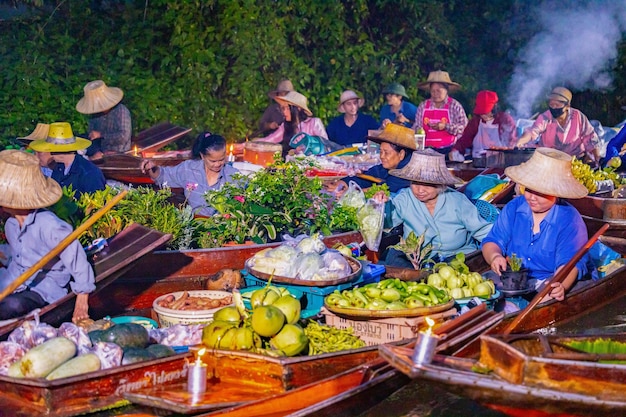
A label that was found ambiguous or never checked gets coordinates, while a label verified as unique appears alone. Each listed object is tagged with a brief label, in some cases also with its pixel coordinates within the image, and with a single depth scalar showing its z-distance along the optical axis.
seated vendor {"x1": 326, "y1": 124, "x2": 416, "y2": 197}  8.51
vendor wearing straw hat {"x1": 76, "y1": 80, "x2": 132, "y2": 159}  10.90
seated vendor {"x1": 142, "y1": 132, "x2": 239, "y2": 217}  8.04
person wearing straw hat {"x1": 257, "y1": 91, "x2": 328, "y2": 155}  12.09
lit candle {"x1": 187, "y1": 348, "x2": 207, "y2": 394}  4.57
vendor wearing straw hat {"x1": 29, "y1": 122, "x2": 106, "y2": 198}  7.86
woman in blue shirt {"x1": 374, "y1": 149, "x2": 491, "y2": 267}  7.45
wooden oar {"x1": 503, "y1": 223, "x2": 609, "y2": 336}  6.16
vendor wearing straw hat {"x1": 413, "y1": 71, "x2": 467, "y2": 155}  12.59
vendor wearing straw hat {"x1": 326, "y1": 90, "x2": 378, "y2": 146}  12.72
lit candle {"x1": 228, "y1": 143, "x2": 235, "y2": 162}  9.57
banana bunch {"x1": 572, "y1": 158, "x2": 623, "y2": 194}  9.32
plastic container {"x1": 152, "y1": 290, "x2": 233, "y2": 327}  5.88
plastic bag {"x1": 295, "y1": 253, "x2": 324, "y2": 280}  6.03
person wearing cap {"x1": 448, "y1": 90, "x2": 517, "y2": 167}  12.76
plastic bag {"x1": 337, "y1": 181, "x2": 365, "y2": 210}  7.77
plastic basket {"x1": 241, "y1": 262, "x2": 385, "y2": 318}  6.02
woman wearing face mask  11.83
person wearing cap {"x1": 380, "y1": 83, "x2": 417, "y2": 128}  13.67
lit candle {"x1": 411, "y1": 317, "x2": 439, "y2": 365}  4.36
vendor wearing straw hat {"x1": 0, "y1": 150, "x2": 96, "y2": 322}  5.62
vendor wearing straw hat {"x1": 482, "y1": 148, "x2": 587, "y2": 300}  6.62
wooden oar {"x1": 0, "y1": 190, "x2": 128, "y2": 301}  5.17
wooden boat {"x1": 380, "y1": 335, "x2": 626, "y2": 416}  4.45
